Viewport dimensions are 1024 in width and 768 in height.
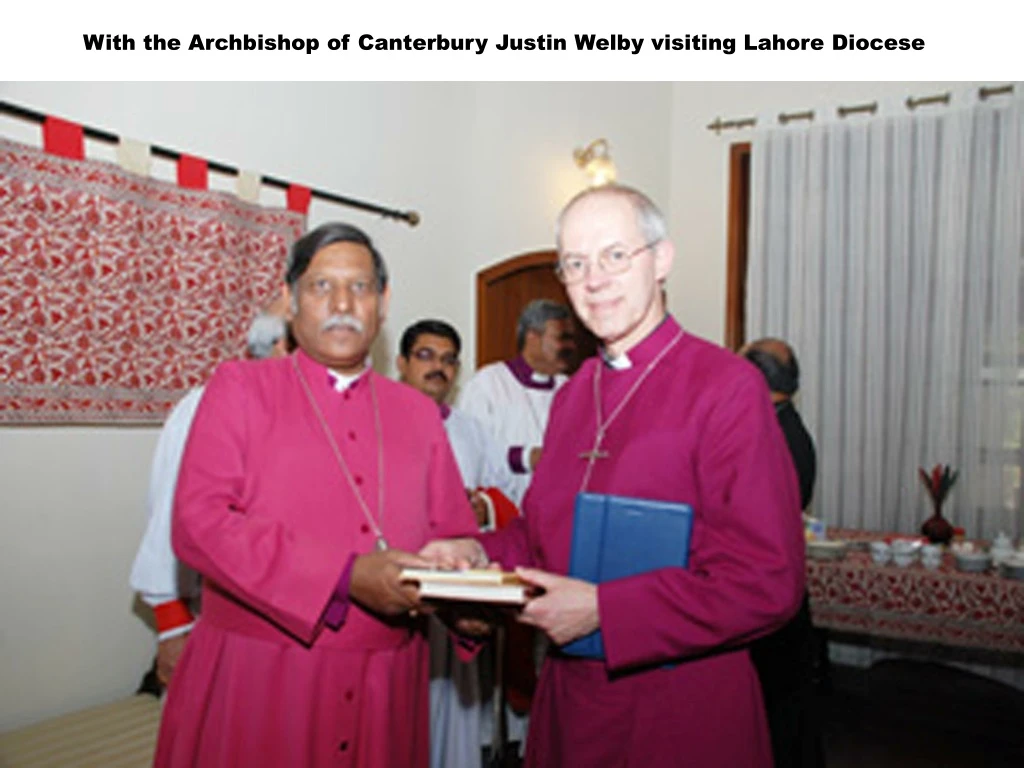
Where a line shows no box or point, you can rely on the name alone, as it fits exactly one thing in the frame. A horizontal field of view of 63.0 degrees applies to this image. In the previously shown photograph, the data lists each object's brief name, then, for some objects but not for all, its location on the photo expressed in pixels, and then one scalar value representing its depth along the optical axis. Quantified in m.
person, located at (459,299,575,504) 4.17
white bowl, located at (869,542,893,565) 3.93
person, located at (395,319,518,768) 3.12
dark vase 4.21
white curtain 5.03
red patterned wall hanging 3.08
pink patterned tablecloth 3.54
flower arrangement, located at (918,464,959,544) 4.21
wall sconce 5.61
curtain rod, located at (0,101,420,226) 3.11
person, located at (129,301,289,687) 2.33
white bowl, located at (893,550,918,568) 3.89
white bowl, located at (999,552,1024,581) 3.55
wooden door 5.66
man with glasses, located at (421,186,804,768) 1.35
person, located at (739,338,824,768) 2.77
